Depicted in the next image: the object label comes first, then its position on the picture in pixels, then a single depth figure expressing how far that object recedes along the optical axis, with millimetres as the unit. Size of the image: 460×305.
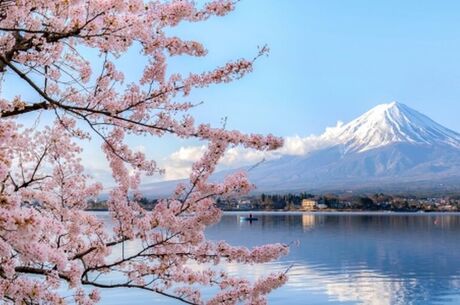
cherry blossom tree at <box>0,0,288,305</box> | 3838
